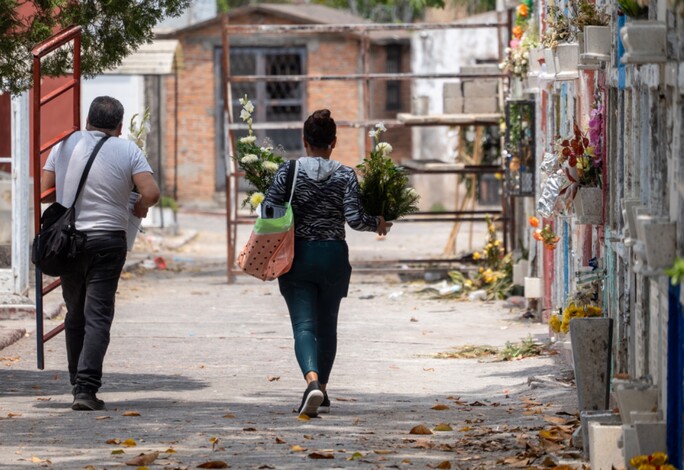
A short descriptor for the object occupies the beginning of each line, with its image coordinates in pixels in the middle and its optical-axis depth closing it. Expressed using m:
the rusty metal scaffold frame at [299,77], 35.72
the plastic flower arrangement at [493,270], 33.19
